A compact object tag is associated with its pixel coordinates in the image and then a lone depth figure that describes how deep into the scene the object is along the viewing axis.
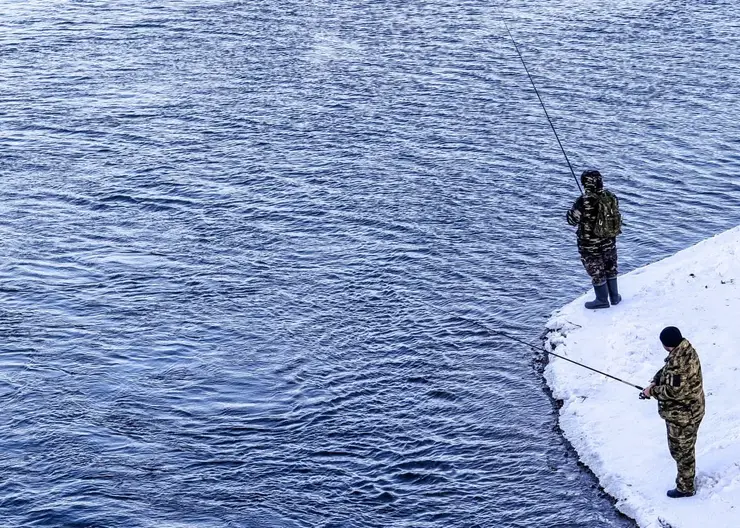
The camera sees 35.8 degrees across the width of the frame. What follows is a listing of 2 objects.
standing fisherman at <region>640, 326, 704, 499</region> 14.53
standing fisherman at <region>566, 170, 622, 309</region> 20.16
